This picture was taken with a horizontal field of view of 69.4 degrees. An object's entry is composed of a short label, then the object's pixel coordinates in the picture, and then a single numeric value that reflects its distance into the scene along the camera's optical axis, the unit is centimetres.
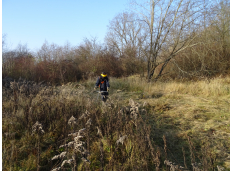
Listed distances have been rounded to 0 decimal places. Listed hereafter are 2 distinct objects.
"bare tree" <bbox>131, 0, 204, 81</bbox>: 1039
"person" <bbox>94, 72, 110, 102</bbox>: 666
